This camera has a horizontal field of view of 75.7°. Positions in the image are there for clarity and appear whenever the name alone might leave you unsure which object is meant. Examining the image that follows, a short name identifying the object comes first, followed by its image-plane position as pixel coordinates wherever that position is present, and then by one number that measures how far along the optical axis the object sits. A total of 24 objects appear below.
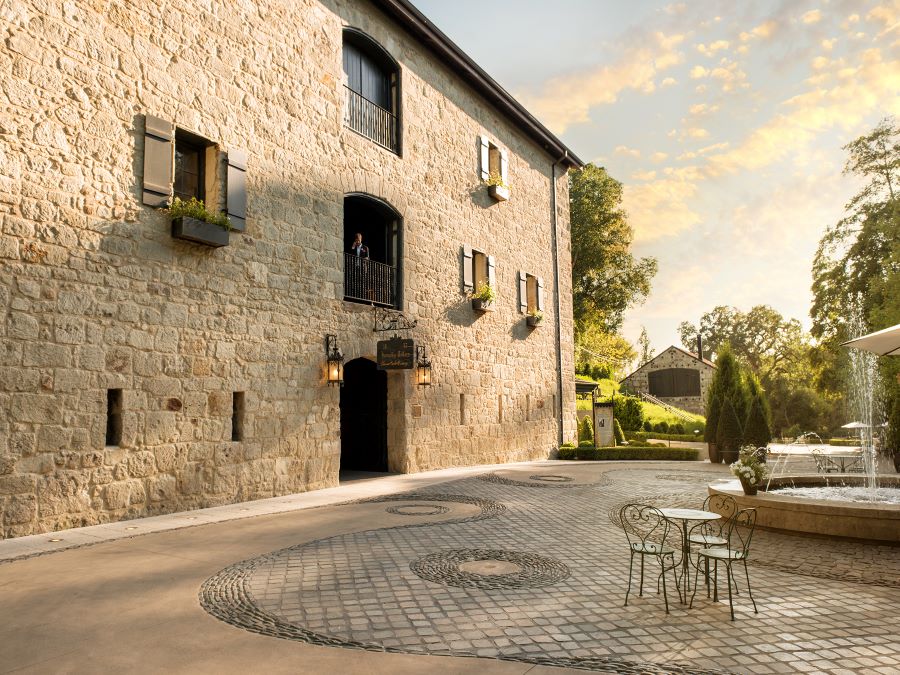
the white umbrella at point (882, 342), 8.78
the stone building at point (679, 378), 38.41
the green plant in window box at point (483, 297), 14.87
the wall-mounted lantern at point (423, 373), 12.29
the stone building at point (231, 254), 6.70
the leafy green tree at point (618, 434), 21.79
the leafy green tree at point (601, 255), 30.39
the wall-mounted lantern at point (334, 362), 10.38
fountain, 6.28
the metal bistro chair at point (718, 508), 6.97
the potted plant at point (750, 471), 7.00
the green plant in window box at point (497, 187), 16.05
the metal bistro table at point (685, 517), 4.43
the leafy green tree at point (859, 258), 24.84
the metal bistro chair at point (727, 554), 4.08
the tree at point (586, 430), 23.06
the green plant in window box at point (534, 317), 17.42
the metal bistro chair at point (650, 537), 4.26
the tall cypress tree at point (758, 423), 15.68
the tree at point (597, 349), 34.04
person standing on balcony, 11.97
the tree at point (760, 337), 51.50
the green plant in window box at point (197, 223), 7.98
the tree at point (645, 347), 64.12
